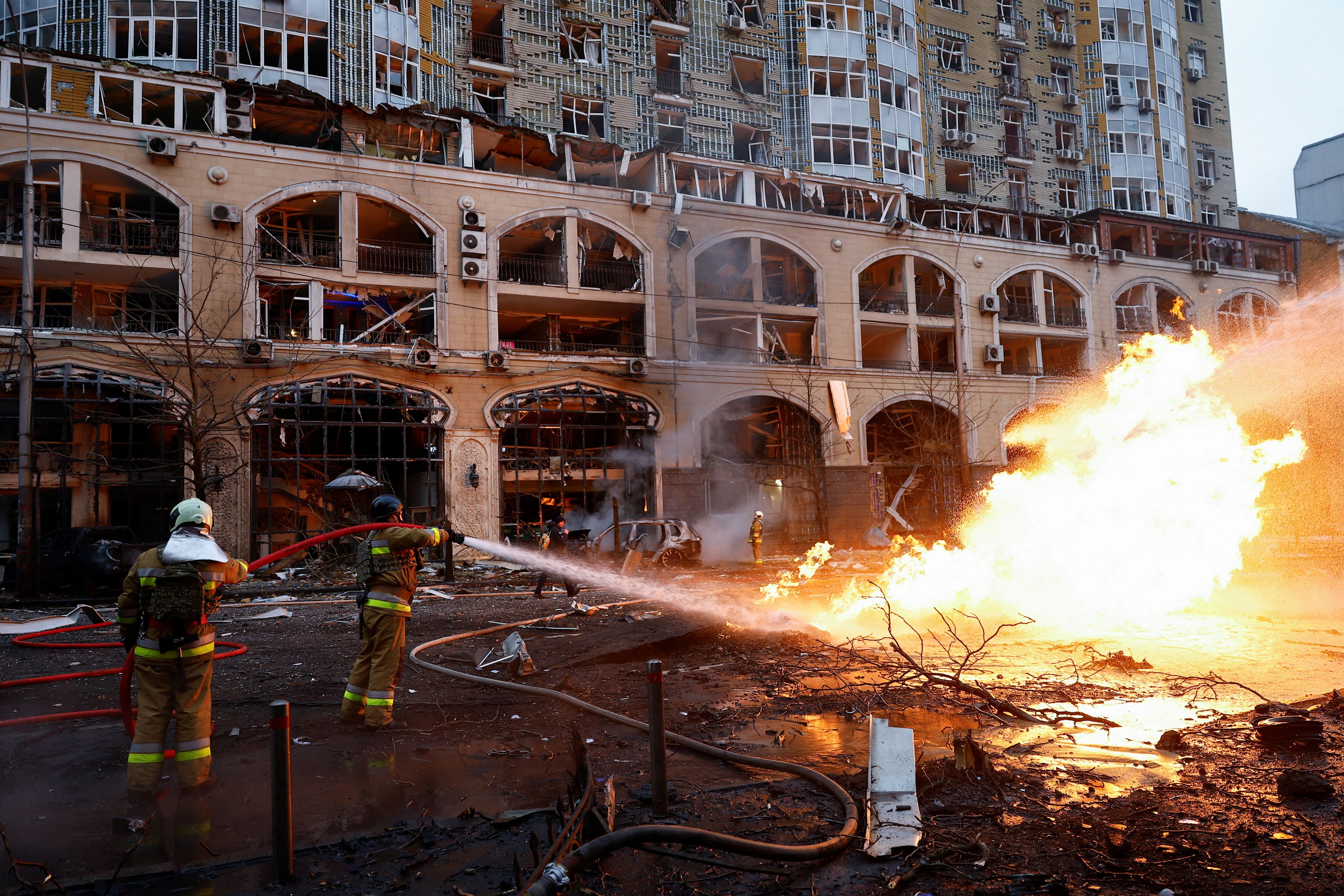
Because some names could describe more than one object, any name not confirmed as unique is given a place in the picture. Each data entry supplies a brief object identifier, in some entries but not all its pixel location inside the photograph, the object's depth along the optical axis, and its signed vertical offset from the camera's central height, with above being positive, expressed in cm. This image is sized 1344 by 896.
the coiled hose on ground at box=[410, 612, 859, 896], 381 -185
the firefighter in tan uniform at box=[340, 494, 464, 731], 698 -103
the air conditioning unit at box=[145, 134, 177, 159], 2241 +1026
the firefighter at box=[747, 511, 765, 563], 2281 -144
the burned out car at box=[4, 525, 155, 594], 1639 -101
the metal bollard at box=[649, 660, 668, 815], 495 -166
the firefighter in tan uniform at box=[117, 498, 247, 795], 545 -98
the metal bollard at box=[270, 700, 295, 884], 422 -159
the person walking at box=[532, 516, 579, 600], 2061 -121
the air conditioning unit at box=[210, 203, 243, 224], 2297 +850
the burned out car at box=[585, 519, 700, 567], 2241 -147
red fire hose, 586 -150
